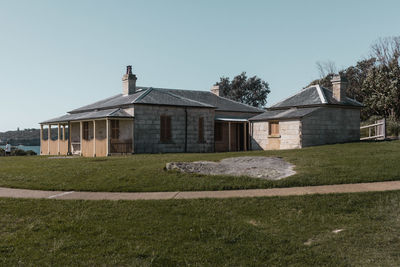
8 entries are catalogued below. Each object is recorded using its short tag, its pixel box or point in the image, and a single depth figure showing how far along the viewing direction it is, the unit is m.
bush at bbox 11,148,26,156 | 33.11
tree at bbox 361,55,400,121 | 41.50
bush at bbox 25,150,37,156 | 33.75
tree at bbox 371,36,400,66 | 53.04
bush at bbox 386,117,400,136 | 32.66
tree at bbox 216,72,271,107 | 67.88
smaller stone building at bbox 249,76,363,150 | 26.59
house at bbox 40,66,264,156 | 27.31
